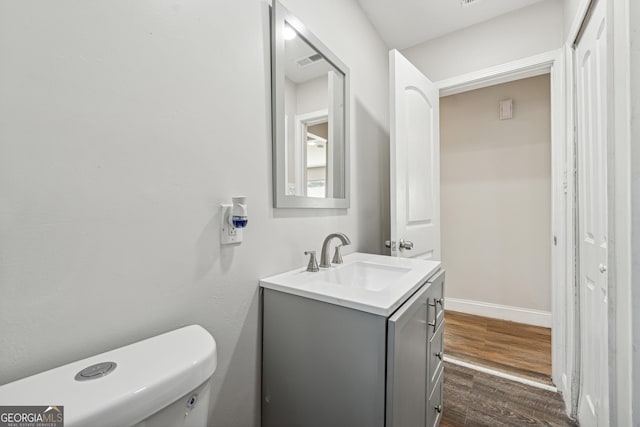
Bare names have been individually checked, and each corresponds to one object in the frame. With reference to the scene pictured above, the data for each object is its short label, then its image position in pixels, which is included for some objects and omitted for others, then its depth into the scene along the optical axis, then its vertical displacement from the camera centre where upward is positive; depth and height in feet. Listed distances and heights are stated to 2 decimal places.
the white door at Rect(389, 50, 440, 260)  5.30 +1.12
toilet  1.39 -0.99
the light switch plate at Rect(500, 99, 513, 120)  8.45 +3.31
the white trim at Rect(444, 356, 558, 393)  5.47 -3.58
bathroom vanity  2.43 -1.46
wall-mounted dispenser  2.88 -0.04
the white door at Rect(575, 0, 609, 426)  3.48 -0.05
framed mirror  3.57 +1.55
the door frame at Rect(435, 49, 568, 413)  4.91 -0.20
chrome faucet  4.06 -0.57
